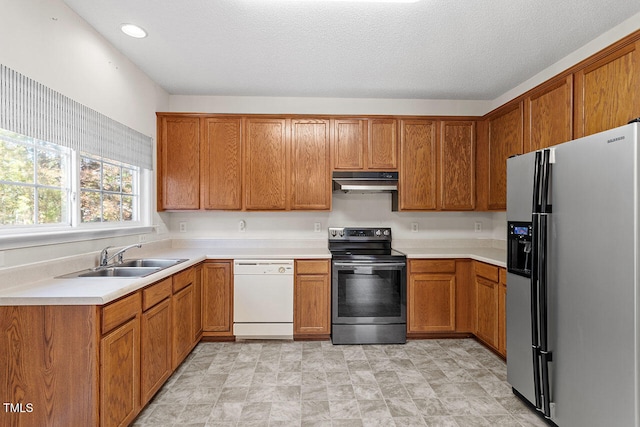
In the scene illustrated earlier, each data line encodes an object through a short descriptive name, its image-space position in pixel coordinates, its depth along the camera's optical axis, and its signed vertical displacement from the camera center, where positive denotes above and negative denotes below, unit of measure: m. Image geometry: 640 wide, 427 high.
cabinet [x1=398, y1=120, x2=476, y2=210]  3.55 +0.54
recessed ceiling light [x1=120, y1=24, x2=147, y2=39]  2.27 +1.31
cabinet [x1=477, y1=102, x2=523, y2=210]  3.05 +0.64
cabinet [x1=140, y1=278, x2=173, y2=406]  2.03 -0.84
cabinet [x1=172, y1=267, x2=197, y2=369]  2.53 -0.83
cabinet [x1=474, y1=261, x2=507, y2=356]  2.80 -0.83
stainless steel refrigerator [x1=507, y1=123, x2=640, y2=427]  1.46 -0.35
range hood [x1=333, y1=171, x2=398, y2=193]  3.47 +0.36
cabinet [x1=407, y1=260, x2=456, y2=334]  3.30 -0.84
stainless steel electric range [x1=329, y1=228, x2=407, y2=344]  3.21 -0.85
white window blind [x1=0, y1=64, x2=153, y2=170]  1.66 +0.59
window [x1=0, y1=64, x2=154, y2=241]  1.76 +0.33
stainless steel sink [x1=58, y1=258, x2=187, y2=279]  2.15 -0.40
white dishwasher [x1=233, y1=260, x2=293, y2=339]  3.24 -0.80
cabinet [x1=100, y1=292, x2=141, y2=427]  1.62 -0.80
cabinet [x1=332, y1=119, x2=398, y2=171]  3.53 +0.76
